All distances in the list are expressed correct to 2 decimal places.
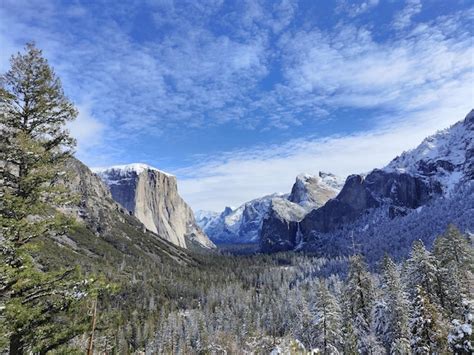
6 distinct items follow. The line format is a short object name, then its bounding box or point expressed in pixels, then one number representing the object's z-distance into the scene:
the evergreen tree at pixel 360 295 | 41.03
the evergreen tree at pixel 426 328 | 28.00
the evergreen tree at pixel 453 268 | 40.59
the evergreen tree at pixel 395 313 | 38.16
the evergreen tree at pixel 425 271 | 41.34
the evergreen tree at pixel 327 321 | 43.88
